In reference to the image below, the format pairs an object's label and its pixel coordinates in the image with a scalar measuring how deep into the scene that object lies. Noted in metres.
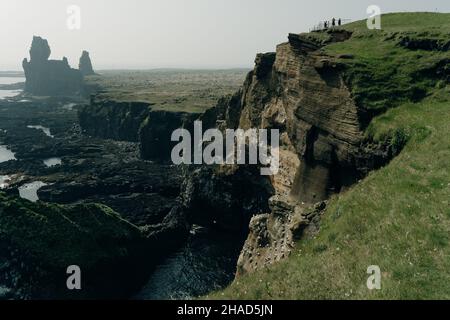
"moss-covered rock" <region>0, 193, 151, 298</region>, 43.38
